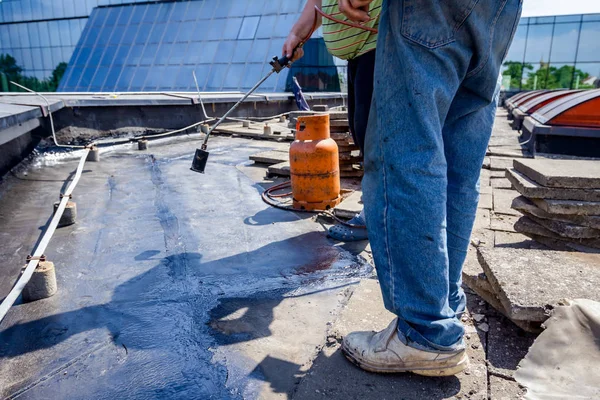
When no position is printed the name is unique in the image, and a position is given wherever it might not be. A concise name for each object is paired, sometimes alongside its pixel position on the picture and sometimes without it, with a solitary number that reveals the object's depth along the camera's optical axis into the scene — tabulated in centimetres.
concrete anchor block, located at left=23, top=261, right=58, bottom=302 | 203
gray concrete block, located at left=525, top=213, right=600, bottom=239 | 243
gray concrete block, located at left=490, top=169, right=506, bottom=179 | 464
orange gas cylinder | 344
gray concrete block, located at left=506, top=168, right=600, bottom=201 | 243
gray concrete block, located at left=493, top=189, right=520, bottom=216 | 343
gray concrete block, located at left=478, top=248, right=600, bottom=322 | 158
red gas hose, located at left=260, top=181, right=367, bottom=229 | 314
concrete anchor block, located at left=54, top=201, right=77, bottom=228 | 313
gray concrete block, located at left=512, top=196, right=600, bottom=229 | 242
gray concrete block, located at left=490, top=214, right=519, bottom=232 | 302
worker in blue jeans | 125
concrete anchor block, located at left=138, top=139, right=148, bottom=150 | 672
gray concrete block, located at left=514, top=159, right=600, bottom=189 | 242
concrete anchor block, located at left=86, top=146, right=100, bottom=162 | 566
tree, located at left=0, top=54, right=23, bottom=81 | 3136
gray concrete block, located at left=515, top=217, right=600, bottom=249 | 247
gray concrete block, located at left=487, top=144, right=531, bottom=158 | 580
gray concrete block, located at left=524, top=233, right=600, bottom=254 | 244
